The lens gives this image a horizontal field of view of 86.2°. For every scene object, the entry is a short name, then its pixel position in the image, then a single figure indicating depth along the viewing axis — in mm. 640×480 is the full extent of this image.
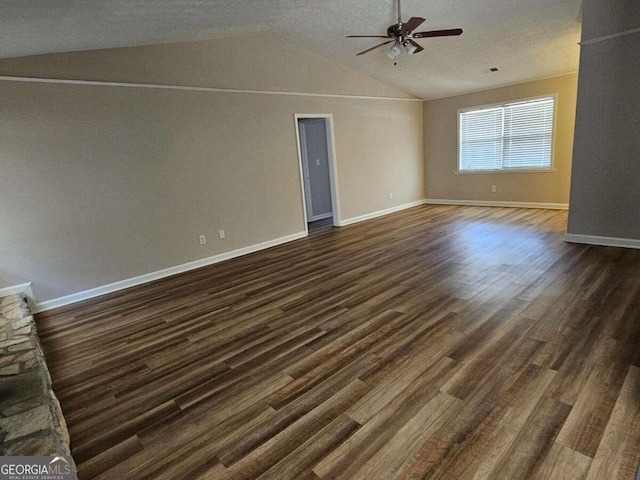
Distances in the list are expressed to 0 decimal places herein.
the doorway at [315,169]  7445
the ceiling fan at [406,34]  3762
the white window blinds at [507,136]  6629
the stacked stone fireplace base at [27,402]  1544
